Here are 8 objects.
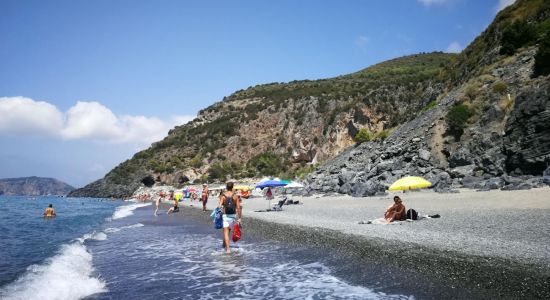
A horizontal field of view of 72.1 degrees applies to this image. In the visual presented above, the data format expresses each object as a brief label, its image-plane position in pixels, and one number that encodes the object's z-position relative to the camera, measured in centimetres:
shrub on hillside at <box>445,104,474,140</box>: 2792
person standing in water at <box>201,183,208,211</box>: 2808
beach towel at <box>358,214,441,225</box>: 1262
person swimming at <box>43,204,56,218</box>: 2993
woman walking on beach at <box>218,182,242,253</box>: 1070
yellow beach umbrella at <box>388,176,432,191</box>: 1612
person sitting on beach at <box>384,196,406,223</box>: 1287
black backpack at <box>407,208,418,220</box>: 1282
